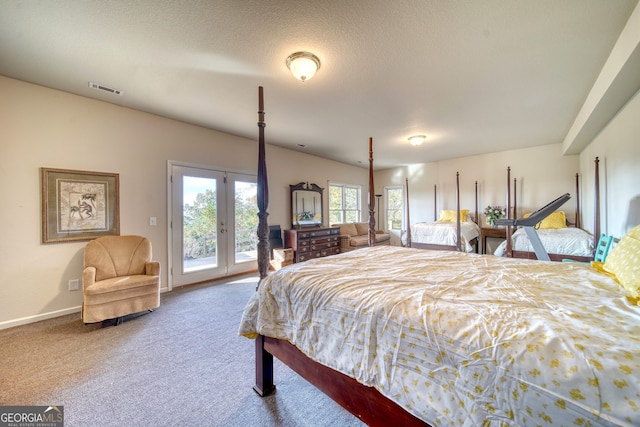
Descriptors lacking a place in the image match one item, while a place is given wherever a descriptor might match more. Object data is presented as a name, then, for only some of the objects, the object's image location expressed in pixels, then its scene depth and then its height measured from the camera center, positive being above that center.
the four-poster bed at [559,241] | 3.49 -0.51
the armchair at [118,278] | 2.54 -0.76
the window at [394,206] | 7.79 +0.17
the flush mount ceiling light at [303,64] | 2.15 +1.35
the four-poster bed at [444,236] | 4.68 -0.52
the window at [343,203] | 6.93 +0.26
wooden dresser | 5.15 -0.68
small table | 5.32 -0.53
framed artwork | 2.82 +0.13
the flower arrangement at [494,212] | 5.56 -0.06
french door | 3.90 -0.19
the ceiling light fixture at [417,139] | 4.44 +1.35
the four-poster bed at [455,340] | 0.67 -0.47
